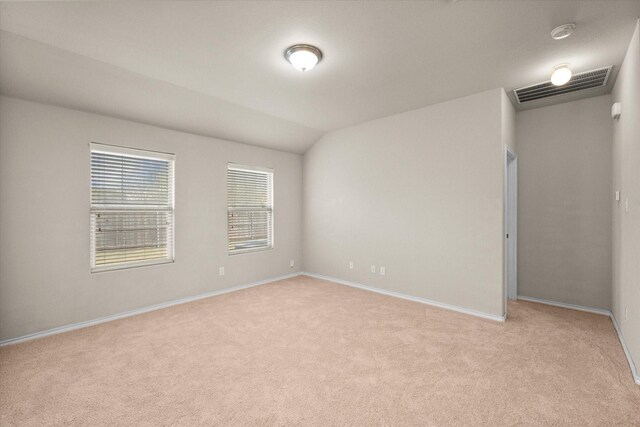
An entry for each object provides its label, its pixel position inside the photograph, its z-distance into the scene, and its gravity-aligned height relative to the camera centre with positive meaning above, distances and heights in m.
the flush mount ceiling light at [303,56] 2.46 +1.39
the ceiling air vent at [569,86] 3.03 +1.47
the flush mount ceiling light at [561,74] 2.78 +1.36
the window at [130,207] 3.44 +0.08
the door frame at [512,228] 4.14 -0.21
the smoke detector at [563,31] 2.18 +1.41
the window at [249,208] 4.78 +0.09
